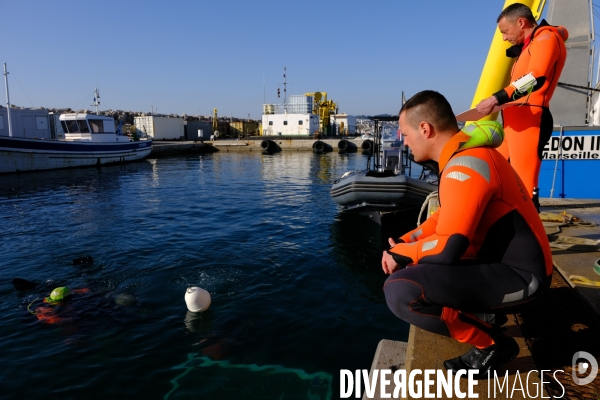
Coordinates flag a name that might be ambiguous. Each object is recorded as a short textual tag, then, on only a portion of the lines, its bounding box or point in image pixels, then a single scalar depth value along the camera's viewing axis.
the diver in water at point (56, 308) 4.94
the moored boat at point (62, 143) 23.22
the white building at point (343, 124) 54.16
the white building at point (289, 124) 46.81
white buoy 4.91
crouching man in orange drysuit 1.92
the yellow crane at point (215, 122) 49.84
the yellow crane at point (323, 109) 50.16
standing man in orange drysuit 3.32
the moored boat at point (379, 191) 8.52
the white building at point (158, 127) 43.84
